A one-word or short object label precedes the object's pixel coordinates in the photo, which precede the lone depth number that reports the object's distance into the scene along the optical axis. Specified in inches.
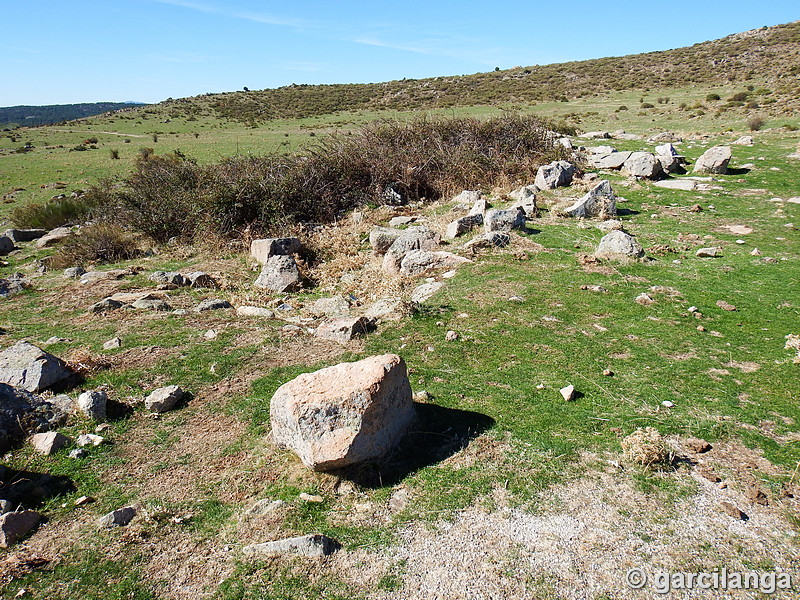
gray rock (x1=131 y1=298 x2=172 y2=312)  329.1
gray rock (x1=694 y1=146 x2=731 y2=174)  550.0
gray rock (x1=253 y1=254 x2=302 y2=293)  375.6
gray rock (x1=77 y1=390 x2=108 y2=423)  198.1
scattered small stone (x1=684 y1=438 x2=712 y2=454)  166.9
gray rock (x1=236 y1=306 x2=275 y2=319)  317.4
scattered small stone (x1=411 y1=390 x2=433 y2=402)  204.8
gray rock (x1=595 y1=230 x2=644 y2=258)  350.0
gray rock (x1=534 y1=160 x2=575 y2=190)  552.1
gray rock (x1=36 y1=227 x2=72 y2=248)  577.3
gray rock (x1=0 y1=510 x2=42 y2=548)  140.8
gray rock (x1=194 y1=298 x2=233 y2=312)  327.9
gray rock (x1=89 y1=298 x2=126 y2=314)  328.8
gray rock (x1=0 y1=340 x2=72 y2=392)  214.8
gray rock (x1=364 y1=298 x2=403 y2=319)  293.0
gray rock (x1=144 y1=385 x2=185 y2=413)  207.9
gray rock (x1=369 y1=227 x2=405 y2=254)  434.3
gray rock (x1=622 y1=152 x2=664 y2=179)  554.6
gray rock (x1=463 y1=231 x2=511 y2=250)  386.9
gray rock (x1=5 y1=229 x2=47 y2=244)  601.0
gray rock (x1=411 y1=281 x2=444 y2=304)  318.9
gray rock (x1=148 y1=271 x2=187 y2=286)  393.4
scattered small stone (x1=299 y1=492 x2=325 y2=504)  156.3
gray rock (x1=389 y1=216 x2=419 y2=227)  504.9
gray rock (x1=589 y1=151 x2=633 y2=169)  608.1
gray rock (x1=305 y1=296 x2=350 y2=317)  324.2
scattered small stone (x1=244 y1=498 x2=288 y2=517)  151.3
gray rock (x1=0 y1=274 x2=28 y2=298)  393.5
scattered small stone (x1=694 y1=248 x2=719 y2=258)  352.8
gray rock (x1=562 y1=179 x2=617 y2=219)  449.7
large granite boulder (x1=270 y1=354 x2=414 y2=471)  158.4
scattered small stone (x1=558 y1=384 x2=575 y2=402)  198.7
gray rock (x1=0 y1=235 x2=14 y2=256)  555.5
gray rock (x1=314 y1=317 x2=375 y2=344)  267.4
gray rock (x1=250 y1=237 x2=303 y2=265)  425.1
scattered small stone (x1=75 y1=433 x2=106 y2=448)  186.2
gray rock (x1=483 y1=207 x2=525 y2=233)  410.0
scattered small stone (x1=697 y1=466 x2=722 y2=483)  154.3
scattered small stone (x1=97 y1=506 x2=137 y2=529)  146.9
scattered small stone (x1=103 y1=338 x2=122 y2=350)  265.8
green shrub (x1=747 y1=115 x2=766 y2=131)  790.5
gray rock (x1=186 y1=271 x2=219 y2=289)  392.8
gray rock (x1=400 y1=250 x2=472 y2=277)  369.1
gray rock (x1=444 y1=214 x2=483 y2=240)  431.5
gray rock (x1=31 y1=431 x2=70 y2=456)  182.1
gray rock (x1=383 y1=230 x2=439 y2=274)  392.7
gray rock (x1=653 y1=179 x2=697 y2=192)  521.0
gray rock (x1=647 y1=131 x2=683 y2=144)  768.9
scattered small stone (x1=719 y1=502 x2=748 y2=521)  140.2
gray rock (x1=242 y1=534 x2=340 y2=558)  134.6
